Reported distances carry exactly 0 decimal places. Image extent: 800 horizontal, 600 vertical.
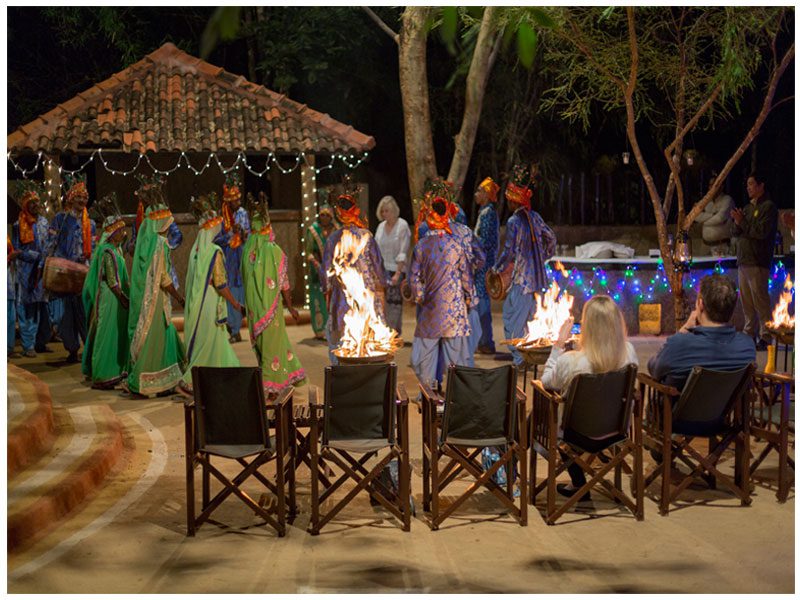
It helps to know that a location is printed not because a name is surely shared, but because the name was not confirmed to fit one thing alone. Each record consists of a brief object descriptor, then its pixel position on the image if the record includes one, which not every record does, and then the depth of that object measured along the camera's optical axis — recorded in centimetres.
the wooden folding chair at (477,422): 637
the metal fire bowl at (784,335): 834
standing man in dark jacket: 1259
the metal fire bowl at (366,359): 702
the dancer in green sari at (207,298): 963
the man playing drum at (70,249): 1290
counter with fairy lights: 1361
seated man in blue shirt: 685
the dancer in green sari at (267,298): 988
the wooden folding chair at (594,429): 639
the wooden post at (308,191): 1717
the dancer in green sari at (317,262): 1341
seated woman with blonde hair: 658
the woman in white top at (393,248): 1308
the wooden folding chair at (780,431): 678
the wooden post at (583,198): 2008
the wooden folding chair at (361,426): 628
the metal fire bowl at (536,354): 727
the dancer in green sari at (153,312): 1031
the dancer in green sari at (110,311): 1095
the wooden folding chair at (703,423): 660
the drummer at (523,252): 1113
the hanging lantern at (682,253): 1052
